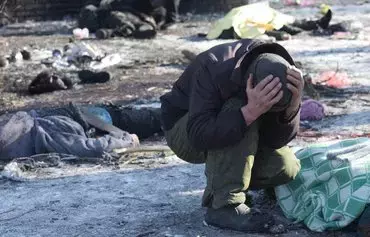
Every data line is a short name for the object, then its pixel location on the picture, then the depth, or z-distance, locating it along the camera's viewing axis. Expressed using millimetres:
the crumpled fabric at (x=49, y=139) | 10305
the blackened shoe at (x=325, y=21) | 22479
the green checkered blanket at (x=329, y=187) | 7170
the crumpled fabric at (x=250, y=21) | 21378
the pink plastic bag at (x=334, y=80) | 14759
